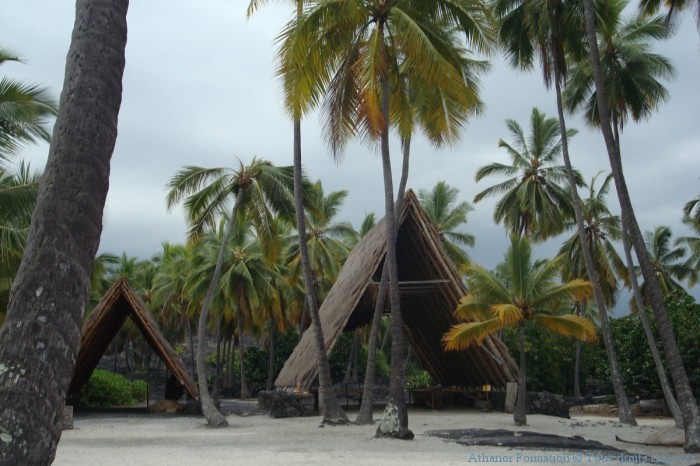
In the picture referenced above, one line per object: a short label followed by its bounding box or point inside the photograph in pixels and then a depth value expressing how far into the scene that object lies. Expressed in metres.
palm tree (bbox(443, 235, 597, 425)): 16.05
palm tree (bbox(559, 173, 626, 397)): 27.90
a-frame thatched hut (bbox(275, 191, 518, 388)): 20.38
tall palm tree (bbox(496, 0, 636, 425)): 17.66
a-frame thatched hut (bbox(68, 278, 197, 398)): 19.88
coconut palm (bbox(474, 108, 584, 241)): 28.14
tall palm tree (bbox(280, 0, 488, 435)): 12.74
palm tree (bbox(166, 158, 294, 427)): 19.45
